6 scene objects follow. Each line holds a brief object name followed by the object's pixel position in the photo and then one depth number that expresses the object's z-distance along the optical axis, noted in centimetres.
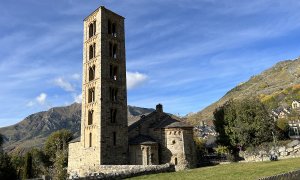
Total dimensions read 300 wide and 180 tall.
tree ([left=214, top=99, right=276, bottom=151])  4569
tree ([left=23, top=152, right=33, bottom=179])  4705
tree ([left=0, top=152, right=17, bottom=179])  4147
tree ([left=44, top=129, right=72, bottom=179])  1894
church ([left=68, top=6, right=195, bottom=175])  3709
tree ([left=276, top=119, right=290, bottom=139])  7056
